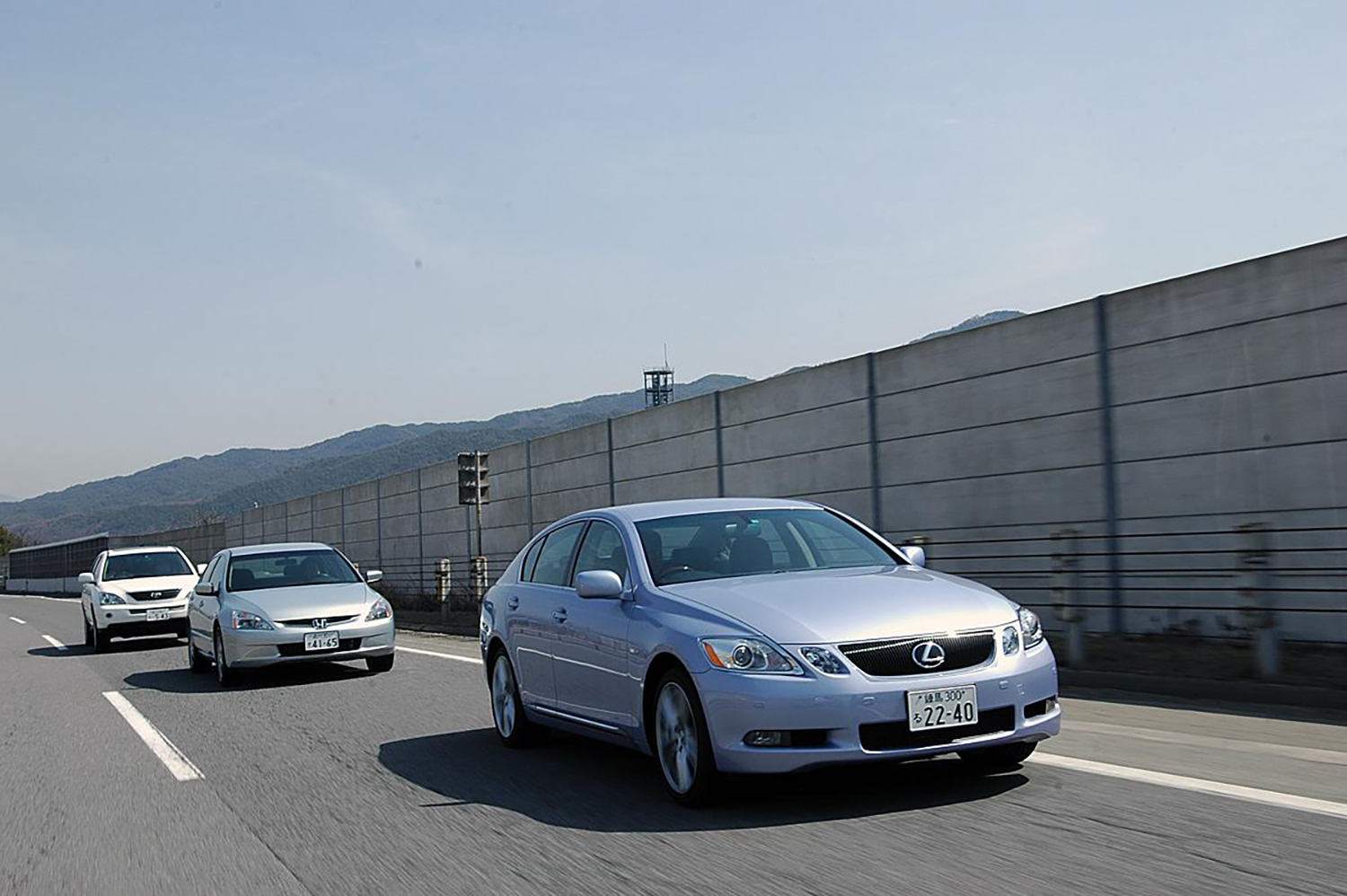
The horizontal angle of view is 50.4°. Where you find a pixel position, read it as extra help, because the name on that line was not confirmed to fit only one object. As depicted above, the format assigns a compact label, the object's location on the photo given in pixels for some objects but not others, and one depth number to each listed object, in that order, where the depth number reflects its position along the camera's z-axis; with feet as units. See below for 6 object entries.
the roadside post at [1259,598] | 35.27
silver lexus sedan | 21.08
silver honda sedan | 49.44
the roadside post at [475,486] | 96.32
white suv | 73.26
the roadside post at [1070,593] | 42.22
